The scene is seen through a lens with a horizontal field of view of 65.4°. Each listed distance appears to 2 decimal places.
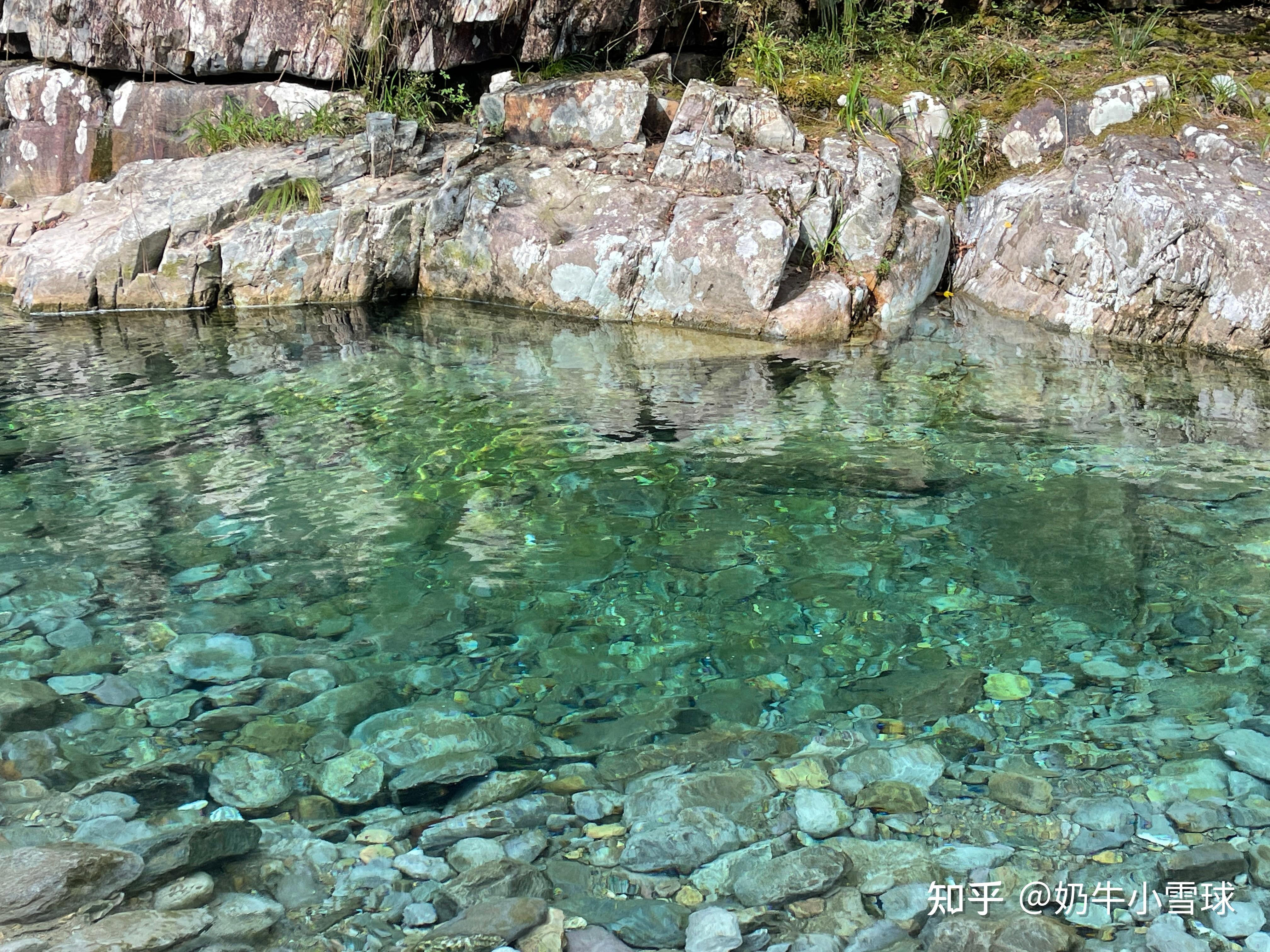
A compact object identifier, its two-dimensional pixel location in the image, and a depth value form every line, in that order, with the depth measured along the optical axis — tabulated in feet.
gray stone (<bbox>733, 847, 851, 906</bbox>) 7.20
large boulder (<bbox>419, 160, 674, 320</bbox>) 23.99
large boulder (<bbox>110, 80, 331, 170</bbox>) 28.81
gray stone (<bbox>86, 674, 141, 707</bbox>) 9.23
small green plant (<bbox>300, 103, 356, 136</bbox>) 27.96
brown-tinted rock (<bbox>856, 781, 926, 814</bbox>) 8.02
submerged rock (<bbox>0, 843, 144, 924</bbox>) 6.66
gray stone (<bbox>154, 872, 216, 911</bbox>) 6.99
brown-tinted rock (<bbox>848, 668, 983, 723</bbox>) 9.23
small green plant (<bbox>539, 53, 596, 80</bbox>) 28.94
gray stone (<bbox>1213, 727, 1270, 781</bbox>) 8.32
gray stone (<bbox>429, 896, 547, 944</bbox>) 6.81
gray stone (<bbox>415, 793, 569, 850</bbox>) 7.71
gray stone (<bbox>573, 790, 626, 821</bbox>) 8.02
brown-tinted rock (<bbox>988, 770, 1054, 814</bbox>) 8.01
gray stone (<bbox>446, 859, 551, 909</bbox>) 7.14
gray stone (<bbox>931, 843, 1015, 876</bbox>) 7.44
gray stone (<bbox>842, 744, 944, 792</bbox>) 8.34
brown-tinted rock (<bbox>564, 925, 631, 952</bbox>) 6.79
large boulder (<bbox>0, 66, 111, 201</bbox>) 29.09
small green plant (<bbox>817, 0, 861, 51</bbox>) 28.71
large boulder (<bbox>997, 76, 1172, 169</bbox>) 25.46
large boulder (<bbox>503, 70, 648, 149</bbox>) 26.84
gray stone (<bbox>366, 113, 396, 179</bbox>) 26.89
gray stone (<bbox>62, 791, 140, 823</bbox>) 7.82
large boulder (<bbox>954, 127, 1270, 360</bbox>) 21.15
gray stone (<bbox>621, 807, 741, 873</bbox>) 7.54
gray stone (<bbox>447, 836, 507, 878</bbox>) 7.46
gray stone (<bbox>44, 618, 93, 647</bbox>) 10.09
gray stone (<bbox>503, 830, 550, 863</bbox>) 7.56
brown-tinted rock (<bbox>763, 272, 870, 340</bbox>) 22.27
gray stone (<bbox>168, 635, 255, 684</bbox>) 9.66
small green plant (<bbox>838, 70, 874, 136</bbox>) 26.37
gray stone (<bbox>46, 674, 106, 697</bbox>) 9.37
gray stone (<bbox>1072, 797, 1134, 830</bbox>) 7.78
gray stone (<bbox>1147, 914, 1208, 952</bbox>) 6.73
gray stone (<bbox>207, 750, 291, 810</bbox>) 8.08
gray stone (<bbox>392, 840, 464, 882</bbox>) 7.34
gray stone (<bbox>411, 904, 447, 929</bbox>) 6.95
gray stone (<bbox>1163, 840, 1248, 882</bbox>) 7.22
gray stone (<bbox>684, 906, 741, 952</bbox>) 6.81
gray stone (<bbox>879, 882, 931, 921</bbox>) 7.04
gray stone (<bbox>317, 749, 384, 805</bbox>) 8.18
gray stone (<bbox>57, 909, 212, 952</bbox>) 6.46
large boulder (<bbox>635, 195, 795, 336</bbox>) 22.50
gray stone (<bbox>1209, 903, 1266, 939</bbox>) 6.82
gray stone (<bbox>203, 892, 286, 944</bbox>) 6.79
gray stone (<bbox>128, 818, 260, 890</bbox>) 7.23
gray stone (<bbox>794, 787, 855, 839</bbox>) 7.84
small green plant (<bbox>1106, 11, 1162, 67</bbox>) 26.58
